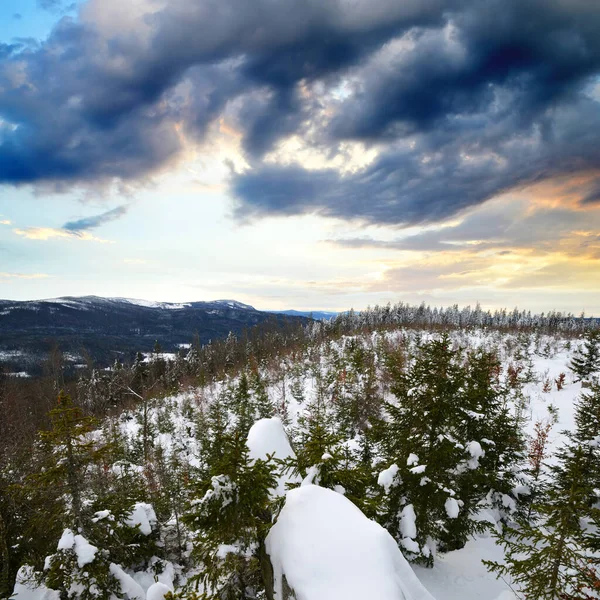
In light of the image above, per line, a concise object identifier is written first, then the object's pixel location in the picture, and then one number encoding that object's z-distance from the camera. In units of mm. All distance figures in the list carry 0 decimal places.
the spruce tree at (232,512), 5781
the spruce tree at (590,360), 27688
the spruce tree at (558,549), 6672
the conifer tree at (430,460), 9359
